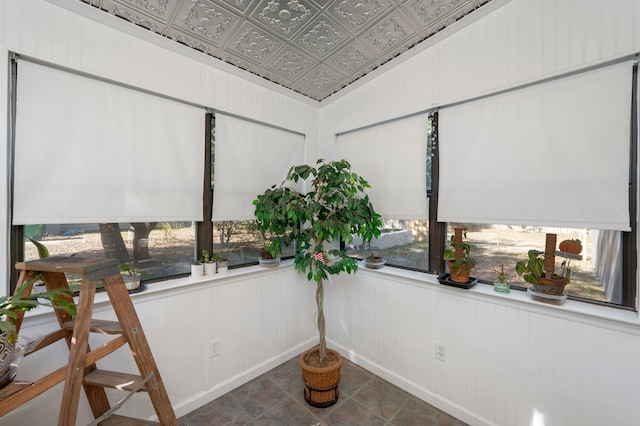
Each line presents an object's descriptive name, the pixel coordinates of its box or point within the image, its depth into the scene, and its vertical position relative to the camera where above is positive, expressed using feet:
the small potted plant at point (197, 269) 6.24 -1.55
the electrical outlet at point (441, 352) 5.88 -3.41
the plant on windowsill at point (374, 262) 7.36 -1.52
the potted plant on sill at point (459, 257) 5.60 -1.05
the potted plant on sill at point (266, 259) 7.59 -1.52
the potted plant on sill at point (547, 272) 4.68 -1.14
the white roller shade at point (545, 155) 4.17 +1.23
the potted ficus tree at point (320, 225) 6.00 -0.32
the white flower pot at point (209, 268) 6.46 -1.55
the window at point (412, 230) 6.50 -0.50
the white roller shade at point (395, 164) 6.64 +1.51
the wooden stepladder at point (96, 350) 3.10 -2.07
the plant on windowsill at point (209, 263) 6.48 -1.42
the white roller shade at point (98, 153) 4.47 +1.21
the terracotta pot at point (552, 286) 4.65 -1.38
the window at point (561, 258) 4.44 -0.82
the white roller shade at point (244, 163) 6.91 +1.53
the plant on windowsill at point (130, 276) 5.25 -1.48
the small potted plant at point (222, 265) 6.72 -1.53
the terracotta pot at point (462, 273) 5.57 -1.38
